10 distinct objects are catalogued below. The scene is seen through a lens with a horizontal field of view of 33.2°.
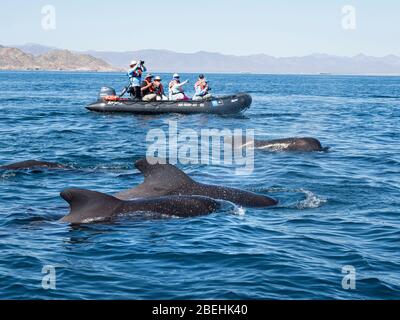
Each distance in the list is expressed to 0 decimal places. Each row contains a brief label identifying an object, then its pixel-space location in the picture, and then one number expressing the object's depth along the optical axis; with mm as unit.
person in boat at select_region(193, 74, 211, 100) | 42188
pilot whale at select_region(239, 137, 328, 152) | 25344
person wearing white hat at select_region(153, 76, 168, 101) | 40828
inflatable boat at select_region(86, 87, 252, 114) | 40500
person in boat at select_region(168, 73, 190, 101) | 41688
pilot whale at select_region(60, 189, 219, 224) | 13164
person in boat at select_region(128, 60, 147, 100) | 39038
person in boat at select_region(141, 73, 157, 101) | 40625
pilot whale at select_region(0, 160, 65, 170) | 20188
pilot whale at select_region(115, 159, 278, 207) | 15062
